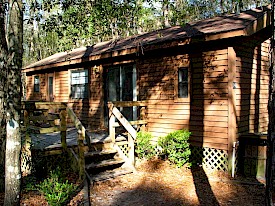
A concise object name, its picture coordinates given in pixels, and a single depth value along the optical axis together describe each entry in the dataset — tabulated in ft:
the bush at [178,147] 23.54
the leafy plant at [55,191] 15.46
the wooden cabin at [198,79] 22.67
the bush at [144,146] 25.95
